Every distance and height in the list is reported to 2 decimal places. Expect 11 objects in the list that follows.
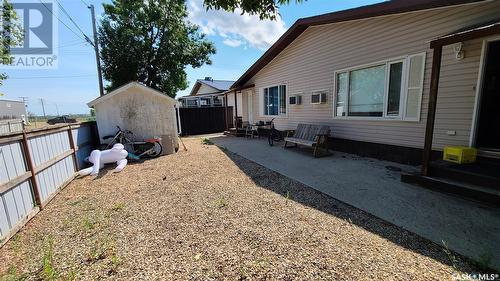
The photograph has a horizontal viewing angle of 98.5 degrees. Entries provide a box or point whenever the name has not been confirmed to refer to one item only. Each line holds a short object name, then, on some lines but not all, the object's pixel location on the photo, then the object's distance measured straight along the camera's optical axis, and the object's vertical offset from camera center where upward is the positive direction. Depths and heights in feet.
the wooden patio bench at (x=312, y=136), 20.98 -3.08
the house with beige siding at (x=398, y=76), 12.99 +2.26
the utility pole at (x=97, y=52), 40.11 +11.53
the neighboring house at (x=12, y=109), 62.61 +2.53
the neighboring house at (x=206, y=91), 64.31 +6.03
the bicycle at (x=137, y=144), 23.24 -3.42
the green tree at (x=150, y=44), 47.24 +15.90
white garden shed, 23.65 +0.03
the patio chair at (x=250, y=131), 37.05 -3.74
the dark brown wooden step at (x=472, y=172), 10.48 -3.68
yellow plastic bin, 12.67 -3.09
